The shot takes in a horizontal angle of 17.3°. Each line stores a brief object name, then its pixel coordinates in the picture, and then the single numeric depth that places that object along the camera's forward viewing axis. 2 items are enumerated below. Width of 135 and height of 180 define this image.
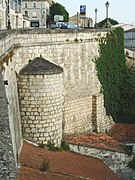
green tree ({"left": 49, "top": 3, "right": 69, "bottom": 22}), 91.92
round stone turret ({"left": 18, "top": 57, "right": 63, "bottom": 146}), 18.45
